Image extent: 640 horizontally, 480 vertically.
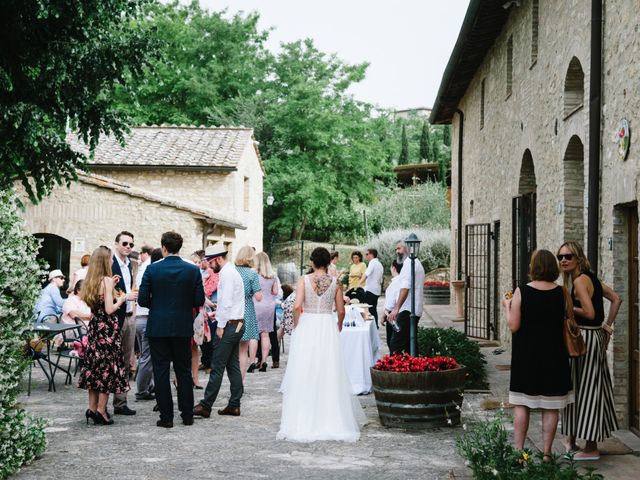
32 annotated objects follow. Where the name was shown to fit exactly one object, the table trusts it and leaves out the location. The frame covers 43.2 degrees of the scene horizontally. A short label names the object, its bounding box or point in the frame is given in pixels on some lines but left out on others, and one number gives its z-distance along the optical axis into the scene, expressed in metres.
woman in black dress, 5.91
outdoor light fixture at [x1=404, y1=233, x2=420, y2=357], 9.90
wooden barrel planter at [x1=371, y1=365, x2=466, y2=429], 7.68
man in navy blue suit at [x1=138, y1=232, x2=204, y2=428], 7.86
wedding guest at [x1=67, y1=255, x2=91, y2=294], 12.16
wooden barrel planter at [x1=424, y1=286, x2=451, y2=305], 25.81
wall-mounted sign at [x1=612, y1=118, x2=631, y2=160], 7.19
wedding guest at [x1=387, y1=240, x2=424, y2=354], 10.23
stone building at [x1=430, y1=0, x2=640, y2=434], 7.50
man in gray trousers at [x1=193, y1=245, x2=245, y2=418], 8.49
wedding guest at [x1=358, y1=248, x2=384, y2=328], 14.60
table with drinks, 10.11
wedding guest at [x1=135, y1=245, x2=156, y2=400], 9.41
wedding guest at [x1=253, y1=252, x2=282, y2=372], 11.04
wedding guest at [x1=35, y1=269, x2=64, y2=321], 12.16
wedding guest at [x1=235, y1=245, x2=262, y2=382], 9.41
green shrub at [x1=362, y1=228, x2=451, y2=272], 30.81
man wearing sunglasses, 8.90
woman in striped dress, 6.20
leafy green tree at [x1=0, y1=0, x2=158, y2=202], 12.71
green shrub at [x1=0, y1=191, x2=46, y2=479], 5.95
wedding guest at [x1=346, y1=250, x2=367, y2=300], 17.42
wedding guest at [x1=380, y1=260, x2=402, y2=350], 10.51
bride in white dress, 7.53
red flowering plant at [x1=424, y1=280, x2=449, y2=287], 25.96
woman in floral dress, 7.88
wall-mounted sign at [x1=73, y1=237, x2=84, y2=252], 19.72
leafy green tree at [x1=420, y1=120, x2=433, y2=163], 63.31
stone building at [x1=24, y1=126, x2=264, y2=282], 19.62
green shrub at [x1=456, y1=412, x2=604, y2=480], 4.87
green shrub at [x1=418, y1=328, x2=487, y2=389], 10.10
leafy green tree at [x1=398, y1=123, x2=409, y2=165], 63.09
